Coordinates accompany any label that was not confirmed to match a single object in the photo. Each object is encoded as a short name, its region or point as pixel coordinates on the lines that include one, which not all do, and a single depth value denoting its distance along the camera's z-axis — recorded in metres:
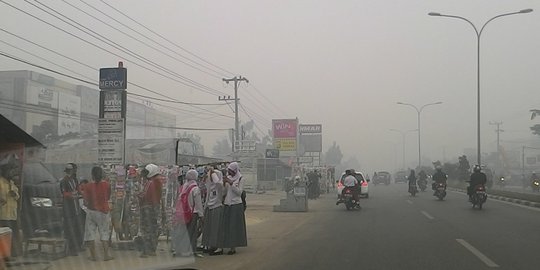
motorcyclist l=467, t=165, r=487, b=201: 22.40
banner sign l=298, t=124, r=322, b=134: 83.07
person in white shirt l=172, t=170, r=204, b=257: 11.28
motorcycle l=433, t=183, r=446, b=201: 28.36
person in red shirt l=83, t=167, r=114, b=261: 10.41
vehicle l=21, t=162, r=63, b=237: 10.62
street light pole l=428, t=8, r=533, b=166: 30.68
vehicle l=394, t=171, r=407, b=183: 79.56
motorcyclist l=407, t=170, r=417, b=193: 33.88
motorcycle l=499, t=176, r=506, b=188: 46.63
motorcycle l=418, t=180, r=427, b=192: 41.94
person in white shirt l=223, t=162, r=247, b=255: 11.45
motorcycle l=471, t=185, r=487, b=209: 22.05
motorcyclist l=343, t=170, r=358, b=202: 23.00
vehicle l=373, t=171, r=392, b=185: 69.69
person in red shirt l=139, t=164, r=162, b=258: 11.36
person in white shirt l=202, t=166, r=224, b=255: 11.48
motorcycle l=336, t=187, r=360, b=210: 22.95
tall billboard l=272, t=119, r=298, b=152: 67.38
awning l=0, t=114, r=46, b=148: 7.12
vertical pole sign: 12.62
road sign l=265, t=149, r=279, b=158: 49.12
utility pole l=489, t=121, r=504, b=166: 82.38
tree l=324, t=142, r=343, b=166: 133.32
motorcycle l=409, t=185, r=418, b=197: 33.94
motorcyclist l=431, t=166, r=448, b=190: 28.64
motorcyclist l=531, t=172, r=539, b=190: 40.31
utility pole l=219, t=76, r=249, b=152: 47.94
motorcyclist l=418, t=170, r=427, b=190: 41.97
